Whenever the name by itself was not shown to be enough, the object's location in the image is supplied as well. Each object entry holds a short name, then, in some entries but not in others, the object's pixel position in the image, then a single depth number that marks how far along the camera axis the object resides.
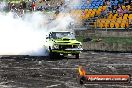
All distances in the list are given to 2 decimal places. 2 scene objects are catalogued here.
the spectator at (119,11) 37.08
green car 23.41
